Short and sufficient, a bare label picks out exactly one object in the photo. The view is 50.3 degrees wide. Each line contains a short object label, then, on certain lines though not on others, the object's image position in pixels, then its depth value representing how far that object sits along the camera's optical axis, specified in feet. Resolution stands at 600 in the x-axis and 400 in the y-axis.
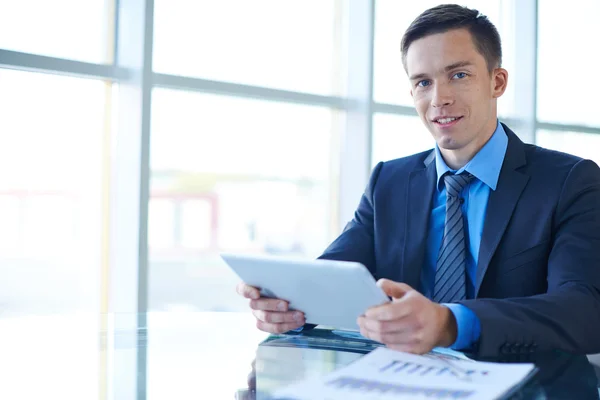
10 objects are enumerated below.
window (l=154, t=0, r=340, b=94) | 11.46
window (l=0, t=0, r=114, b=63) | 9.76
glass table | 3.46
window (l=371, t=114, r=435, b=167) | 14.12
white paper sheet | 2.97
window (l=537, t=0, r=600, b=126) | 16.62
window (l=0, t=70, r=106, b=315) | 10.16
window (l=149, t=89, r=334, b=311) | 11.58
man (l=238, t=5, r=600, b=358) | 4.74
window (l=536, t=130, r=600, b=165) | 16.98
